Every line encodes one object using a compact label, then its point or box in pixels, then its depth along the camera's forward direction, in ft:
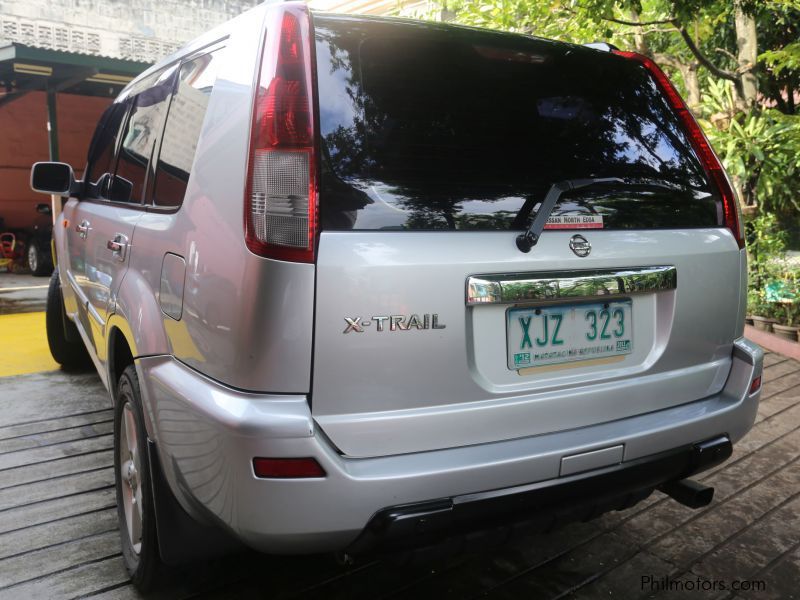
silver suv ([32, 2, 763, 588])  5.43
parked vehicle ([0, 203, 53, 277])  35.99
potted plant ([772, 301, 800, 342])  18.59
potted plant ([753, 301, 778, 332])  19.48
